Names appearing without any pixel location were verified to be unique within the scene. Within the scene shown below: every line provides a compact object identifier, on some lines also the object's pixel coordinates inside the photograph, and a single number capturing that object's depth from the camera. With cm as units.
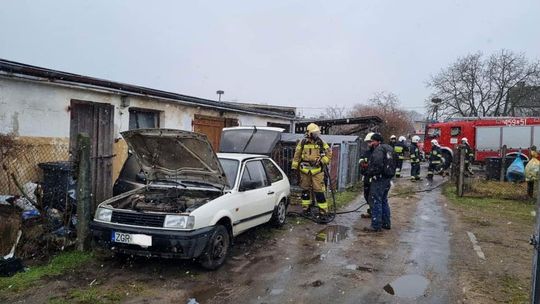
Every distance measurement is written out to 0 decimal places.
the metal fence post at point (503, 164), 1377
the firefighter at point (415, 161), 1578
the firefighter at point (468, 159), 1579
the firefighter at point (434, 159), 1631
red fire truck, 1977
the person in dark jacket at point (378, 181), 771
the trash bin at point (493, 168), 1419
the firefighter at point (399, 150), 1620
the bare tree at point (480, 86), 3931
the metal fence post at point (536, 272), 287
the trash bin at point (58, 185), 665
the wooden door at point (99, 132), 827
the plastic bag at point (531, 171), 1117
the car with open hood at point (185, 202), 512
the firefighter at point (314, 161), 855
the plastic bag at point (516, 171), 1287
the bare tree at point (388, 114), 3450
